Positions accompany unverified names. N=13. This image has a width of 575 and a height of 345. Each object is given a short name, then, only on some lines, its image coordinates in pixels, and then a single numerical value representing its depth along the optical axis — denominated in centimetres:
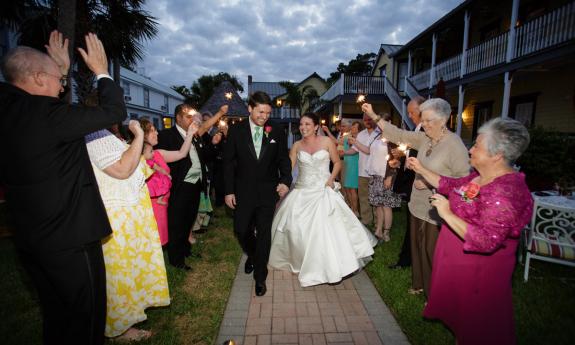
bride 398
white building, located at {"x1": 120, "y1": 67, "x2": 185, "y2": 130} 2934
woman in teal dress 697
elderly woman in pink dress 203
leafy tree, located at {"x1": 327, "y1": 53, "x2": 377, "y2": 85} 4603
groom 380
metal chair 389
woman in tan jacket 317
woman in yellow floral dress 237
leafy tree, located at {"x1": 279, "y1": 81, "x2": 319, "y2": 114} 3083
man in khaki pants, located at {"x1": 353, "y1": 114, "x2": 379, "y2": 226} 644
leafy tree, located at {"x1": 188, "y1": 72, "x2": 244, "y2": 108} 4747
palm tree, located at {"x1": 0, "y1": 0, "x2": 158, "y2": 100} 768
